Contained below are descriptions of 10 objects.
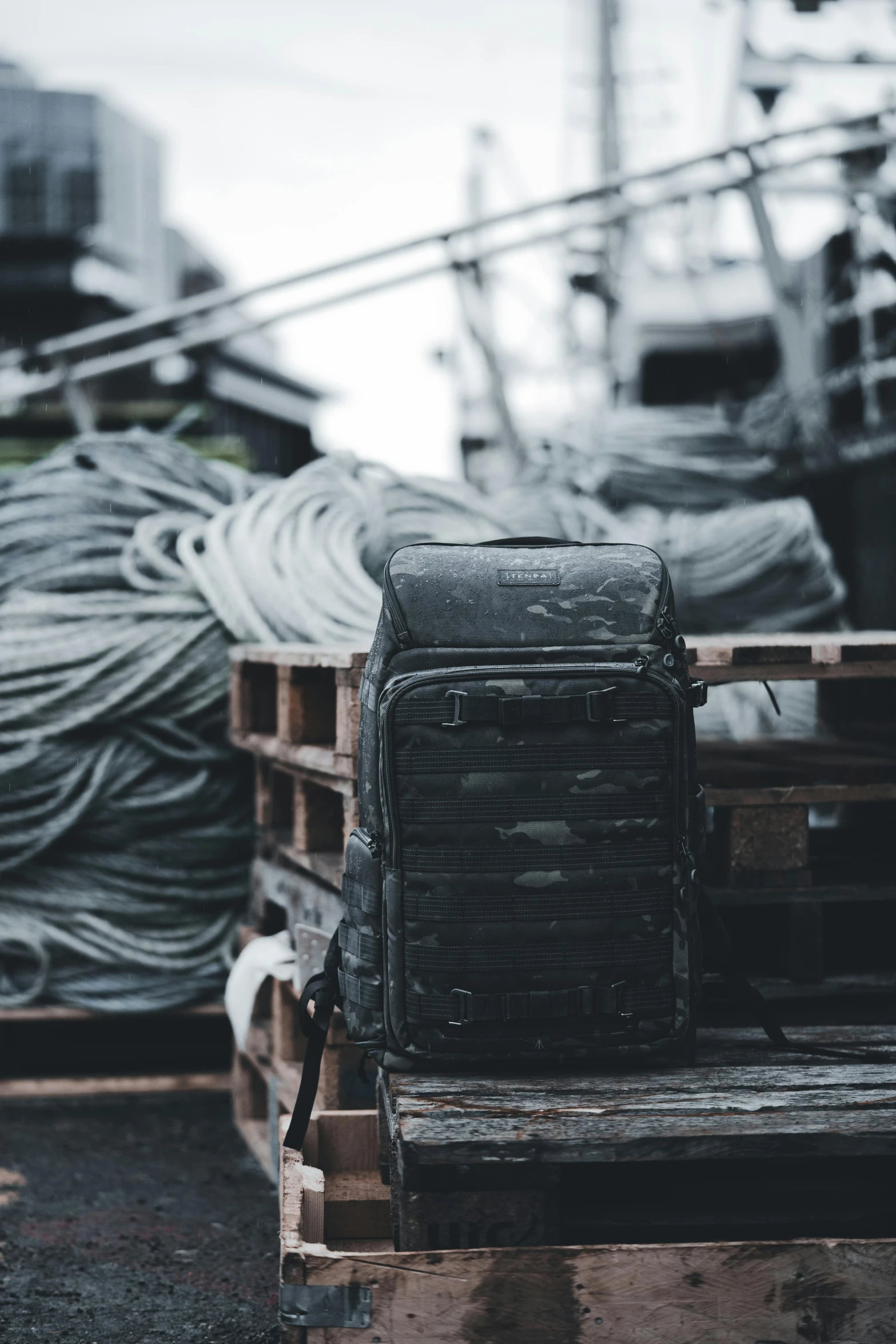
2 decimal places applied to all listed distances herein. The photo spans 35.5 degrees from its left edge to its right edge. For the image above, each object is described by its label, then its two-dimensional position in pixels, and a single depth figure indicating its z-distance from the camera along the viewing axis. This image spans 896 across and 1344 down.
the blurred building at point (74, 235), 14.23
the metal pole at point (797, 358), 7.63
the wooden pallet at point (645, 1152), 2.15
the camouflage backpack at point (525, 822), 2.35
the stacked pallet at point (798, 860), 3.02
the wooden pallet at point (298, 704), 3.01
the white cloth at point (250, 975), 3.47
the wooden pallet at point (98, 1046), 4.20
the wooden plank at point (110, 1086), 4.12
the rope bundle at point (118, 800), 4.26
